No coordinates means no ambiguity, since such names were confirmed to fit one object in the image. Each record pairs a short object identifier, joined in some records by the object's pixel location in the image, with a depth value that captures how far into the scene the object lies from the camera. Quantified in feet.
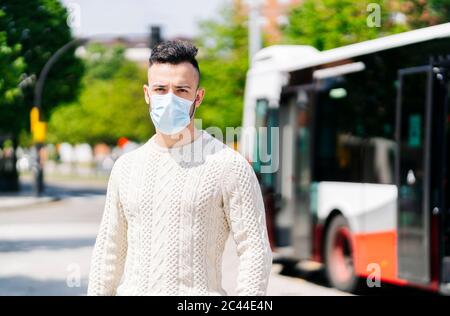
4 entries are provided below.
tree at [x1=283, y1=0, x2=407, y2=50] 89.10
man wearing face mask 10.89
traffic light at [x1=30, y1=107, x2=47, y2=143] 122.83
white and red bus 35.55
